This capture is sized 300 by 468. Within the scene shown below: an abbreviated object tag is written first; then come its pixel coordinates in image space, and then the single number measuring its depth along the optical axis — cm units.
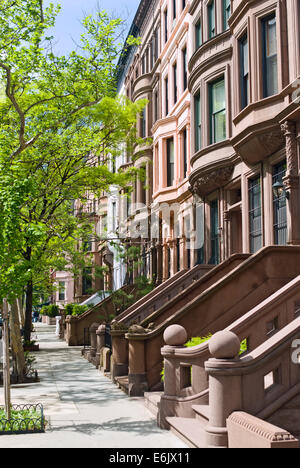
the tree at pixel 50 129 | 1041
